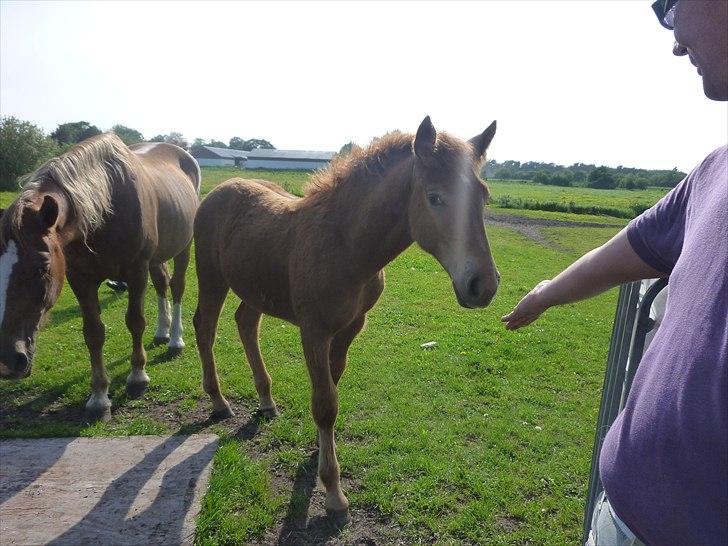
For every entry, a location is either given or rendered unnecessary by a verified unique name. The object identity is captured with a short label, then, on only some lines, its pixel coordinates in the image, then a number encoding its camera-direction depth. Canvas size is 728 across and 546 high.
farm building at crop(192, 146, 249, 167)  78.76
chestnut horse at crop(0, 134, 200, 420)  3.40
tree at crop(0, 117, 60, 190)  27.17
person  1.20
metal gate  2.04
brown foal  2.60
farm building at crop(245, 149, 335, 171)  69.75
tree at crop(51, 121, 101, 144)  49.65
